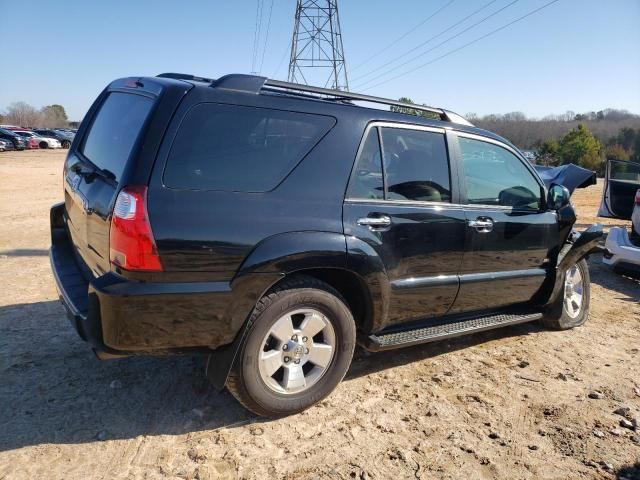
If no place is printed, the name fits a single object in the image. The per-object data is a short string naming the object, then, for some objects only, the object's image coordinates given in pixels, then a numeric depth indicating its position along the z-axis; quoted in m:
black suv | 2.50
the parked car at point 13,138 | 36.69
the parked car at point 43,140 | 40.86
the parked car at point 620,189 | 8.29
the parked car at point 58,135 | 46.62
